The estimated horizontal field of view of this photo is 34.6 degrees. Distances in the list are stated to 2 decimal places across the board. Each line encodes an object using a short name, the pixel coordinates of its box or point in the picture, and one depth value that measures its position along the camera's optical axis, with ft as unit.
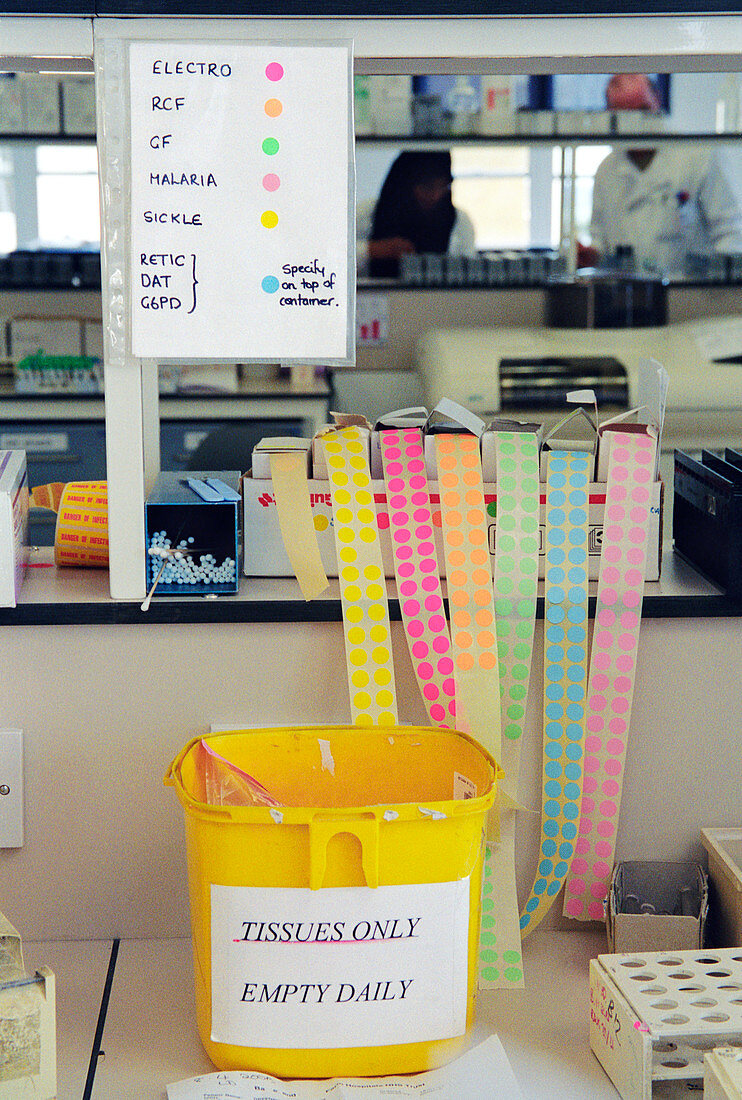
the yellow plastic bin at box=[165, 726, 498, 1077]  3.58
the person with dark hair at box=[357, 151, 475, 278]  13.47
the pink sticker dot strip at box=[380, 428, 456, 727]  4.47
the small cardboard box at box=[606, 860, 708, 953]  4.25
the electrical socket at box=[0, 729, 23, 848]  4.47
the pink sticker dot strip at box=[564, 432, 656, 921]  4.52
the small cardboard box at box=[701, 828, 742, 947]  4.18
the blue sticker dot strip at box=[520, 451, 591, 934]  4.52
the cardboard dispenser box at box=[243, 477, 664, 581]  4.67
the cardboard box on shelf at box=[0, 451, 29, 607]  4.39
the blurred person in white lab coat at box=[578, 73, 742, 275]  13.75
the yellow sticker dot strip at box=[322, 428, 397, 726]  4.48
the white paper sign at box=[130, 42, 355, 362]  4.17
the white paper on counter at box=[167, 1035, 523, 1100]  3.56
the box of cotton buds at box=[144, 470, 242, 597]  4.51
